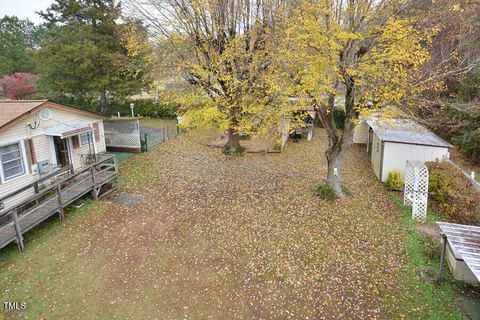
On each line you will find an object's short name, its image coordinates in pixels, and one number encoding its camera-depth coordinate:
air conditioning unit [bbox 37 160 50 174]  11.08
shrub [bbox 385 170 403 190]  11.45
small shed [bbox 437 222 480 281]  5.11
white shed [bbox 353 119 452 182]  11.60
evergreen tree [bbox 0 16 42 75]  31.23
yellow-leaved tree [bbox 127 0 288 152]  12.33
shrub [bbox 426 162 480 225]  8.58
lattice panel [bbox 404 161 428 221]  9.16
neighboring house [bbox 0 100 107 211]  9.84
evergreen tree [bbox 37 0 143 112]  19.03
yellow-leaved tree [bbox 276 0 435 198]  7.90
